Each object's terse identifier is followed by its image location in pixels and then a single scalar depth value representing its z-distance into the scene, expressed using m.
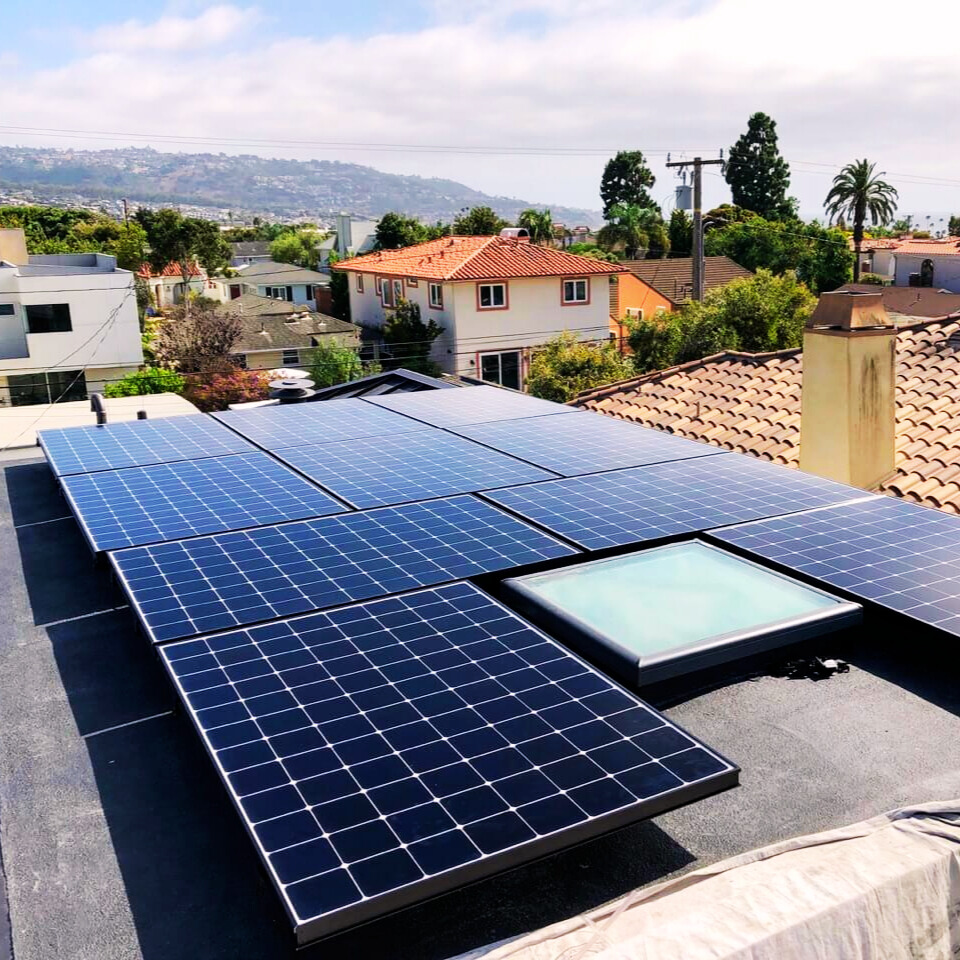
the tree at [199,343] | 55.47
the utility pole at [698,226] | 42.44
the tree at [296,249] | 143.75
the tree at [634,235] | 97.38
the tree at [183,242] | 89.75
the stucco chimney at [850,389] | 13.58
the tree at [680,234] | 96.62
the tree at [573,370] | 42.09
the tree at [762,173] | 108.19
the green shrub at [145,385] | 49.84
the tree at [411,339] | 56.25
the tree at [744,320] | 37.69
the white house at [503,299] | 54.47
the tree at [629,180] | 126.94
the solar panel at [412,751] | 4.82
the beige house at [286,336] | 65.00
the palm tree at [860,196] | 73.62
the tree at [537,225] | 89.19
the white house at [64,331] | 54.00
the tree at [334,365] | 54.62
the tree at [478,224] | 83.31
